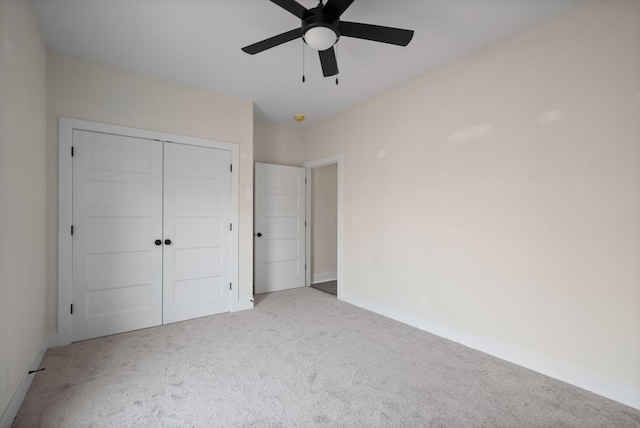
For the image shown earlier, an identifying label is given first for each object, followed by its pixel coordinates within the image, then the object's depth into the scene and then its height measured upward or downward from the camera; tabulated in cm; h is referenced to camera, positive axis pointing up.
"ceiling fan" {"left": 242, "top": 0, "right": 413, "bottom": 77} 173 +118
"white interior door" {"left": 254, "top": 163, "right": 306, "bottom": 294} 459 -19
